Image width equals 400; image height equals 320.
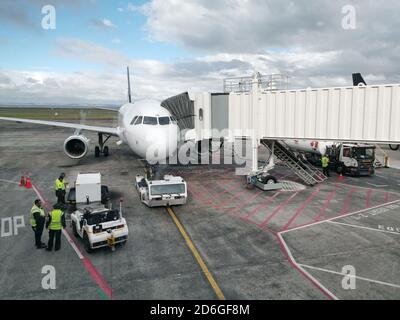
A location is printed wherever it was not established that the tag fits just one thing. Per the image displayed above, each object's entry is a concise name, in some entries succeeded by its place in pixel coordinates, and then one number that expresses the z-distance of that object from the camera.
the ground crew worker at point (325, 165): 26.86
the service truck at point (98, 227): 12.30
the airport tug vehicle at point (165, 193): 17.98
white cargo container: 17.41
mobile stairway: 24.81
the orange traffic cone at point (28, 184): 23.29
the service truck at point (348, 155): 27.58
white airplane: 20.70
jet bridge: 18.55
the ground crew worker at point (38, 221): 12.77
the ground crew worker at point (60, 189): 18.39
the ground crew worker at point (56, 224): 12.47
